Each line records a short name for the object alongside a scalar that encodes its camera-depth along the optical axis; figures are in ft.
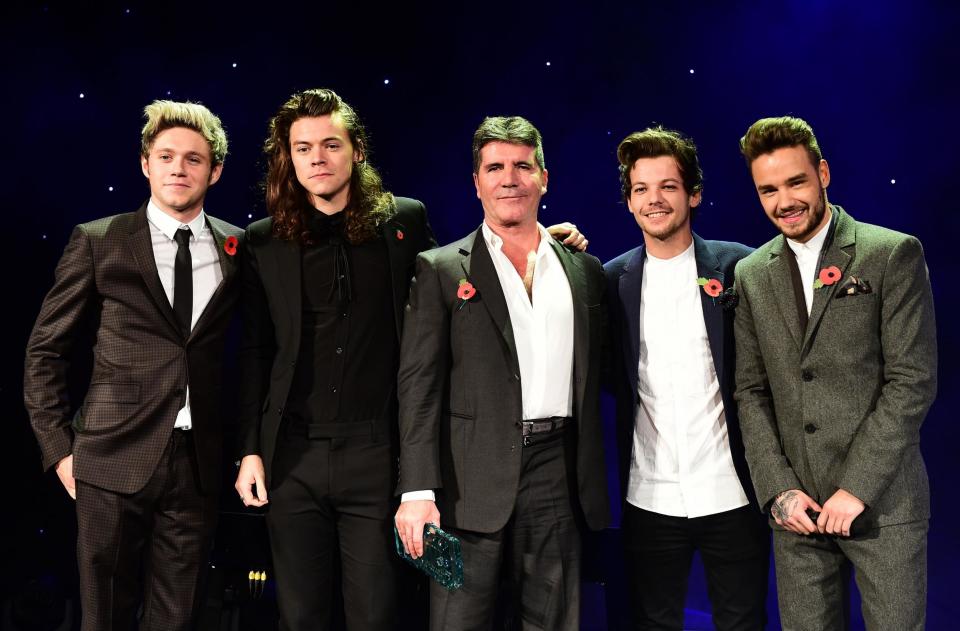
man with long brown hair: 9.27
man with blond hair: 9.07
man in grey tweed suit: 8.04
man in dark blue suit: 9.09
